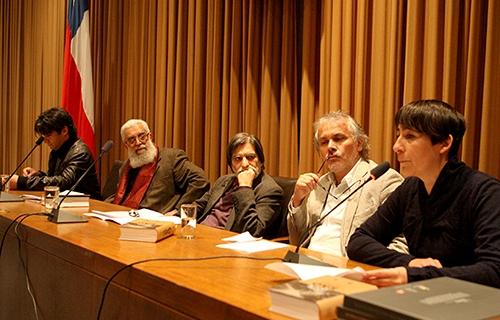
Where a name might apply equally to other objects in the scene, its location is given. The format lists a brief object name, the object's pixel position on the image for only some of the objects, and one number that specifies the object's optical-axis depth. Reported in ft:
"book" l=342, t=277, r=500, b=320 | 3.18
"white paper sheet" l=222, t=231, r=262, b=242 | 7.16
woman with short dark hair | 5.73
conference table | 4.63
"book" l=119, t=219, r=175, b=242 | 6.82
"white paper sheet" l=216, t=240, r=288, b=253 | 6.52
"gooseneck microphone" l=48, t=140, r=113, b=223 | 8.23
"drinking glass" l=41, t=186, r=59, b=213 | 9.59
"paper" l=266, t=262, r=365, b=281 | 4.58
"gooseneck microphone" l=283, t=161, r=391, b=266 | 5.51
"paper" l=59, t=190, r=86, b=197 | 10.24
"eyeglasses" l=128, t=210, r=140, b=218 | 8.93
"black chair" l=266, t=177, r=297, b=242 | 10.06
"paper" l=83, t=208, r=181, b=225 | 8.43
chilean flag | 17.20
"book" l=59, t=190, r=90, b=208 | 10.14
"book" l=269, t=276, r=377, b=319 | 3.76
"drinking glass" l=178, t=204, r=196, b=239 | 7.42
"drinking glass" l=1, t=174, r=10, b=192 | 12.12
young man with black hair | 13.03
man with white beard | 12.60
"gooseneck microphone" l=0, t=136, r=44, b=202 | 10.67
